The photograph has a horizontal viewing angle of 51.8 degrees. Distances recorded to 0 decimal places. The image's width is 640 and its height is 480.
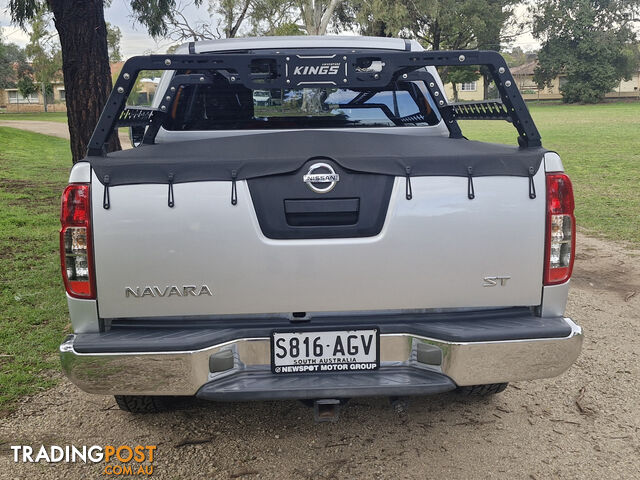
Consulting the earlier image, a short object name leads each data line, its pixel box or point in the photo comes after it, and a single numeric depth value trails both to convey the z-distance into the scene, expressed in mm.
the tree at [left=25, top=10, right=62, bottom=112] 54281
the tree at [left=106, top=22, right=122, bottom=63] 51653
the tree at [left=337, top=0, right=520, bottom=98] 36031
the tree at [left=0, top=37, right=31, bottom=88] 69125
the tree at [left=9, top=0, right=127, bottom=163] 6492
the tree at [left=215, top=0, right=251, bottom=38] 33344
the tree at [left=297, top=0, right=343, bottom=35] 34812
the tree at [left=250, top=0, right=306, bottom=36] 34531
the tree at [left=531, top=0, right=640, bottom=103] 60944
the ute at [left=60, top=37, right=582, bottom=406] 2666
